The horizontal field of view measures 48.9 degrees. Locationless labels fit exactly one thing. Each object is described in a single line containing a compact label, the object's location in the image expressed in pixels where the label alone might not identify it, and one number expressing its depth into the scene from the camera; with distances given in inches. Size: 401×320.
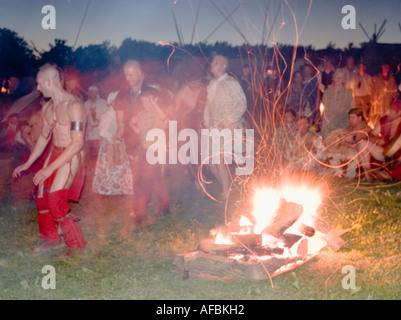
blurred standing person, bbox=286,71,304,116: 369.4
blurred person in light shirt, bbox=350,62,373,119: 365.1
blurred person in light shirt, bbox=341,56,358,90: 367.8
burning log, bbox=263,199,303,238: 185.3
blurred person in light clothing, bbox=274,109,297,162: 312.2
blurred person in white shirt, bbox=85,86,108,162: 343.0
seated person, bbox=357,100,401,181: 293.4
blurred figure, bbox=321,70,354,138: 330.6
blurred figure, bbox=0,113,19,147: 359.6
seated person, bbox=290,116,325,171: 305.1
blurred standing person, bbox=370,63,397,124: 388.2
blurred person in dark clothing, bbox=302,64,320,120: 370.9
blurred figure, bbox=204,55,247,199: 251.9
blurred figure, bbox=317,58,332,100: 382.6
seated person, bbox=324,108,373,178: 303.7
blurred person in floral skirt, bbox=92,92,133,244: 256.1
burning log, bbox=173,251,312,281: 157.1
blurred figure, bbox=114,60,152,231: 224.4
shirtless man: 182.9
